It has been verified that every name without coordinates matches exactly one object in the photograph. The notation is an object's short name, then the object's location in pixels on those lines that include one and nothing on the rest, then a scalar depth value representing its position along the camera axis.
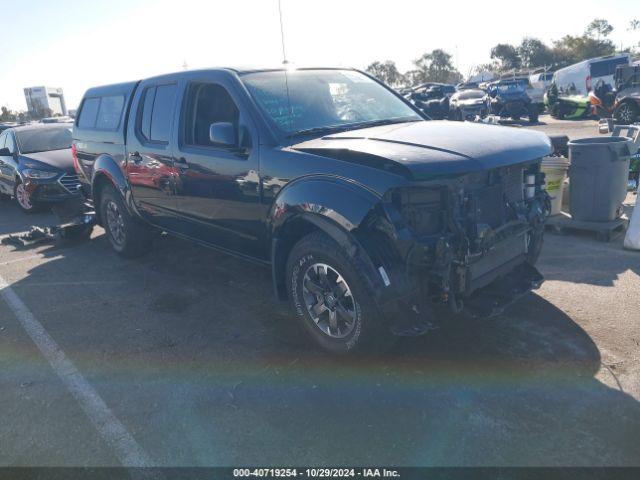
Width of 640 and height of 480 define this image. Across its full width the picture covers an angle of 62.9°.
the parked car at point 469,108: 21.64
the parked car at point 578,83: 20.55
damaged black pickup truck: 3.20
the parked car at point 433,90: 24.86
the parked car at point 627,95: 16.97
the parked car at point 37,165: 9.34
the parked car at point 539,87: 22.15
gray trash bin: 5.83
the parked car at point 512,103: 21.56
